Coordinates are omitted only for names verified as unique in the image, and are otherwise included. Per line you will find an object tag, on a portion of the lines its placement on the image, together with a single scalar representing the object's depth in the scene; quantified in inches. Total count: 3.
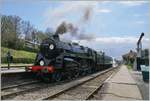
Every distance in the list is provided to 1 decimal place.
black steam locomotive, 341.3
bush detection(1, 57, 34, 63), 951.5
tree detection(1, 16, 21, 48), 1018.5
